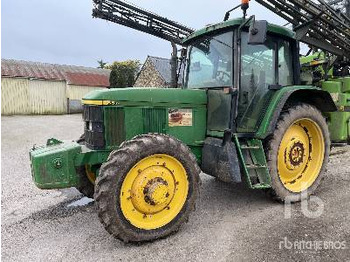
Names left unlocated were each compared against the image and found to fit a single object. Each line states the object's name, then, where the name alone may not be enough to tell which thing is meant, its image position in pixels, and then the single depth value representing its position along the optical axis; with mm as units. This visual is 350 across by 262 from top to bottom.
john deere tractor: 3467
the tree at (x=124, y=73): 31114
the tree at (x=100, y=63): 52625
